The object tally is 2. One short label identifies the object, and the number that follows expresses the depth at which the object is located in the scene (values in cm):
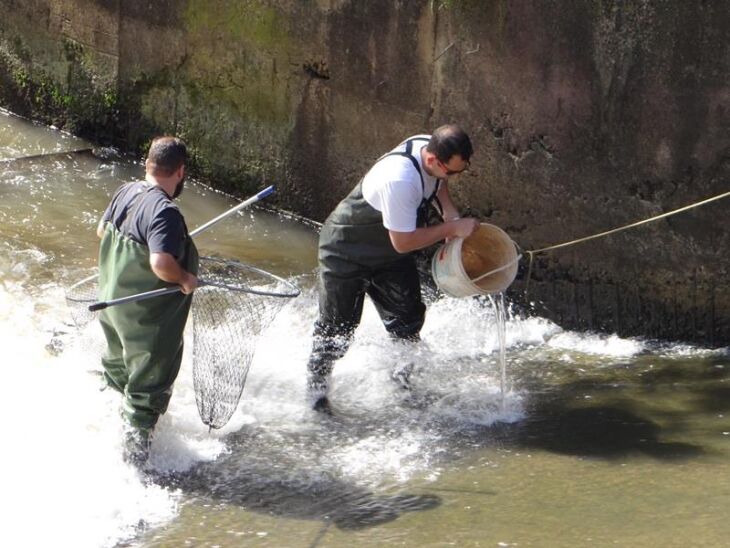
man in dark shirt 1089
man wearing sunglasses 1207
